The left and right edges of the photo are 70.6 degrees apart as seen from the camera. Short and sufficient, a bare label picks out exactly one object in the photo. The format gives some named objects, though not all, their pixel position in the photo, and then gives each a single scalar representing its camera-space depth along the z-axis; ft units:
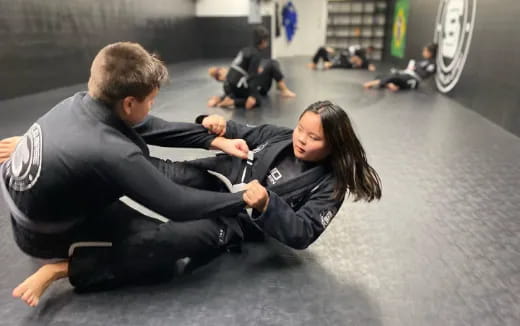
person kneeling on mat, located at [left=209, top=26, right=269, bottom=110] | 11.08
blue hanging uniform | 29.48
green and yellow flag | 20.81
